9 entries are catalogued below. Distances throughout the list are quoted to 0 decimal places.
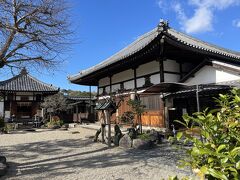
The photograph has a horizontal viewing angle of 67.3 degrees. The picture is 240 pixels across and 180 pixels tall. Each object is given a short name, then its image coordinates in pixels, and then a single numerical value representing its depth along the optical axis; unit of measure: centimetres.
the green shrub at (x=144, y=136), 760
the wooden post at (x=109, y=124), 780
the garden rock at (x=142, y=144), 711
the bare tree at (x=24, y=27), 580
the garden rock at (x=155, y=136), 779
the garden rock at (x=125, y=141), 739
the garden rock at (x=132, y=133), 768
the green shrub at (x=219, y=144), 103
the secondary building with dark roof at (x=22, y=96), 2014
